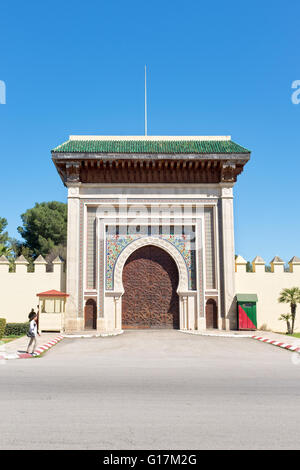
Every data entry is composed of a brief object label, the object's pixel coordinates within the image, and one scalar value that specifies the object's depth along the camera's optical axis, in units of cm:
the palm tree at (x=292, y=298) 1883
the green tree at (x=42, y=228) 4697
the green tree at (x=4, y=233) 4453
